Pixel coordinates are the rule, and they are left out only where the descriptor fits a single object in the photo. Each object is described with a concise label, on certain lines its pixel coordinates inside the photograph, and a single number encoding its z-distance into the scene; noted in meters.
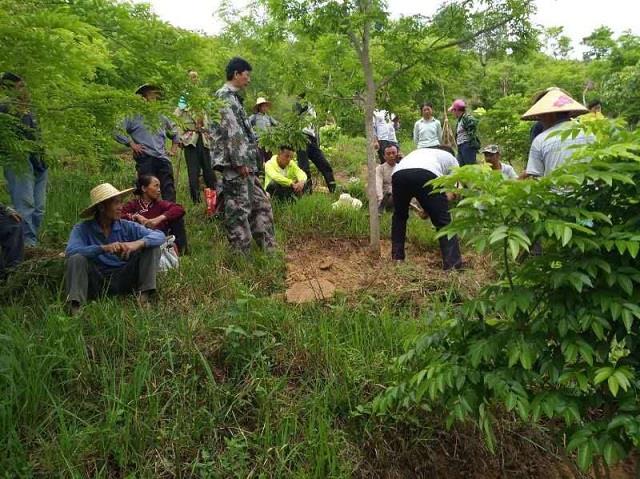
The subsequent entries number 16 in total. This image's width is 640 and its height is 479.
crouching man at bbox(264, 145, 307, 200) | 6.88
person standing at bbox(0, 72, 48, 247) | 3.22
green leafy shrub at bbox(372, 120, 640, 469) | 1.85
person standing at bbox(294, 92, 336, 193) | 7.85
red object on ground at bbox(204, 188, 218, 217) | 6.33
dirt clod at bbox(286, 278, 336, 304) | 4.08
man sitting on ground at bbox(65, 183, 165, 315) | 3.94
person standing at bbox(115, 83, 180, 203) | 5.83
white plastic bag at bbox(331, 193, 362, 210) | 6.57
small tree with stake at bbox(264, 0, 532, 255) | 4.60
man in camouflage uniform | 4.91
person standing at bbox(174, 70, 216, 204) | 6.88
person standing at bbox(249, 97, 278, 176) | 7.12
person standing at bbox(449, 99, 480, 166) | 8.02
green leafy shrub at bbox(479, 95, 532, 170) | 10.67
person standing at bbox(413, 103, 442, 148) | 8.43
